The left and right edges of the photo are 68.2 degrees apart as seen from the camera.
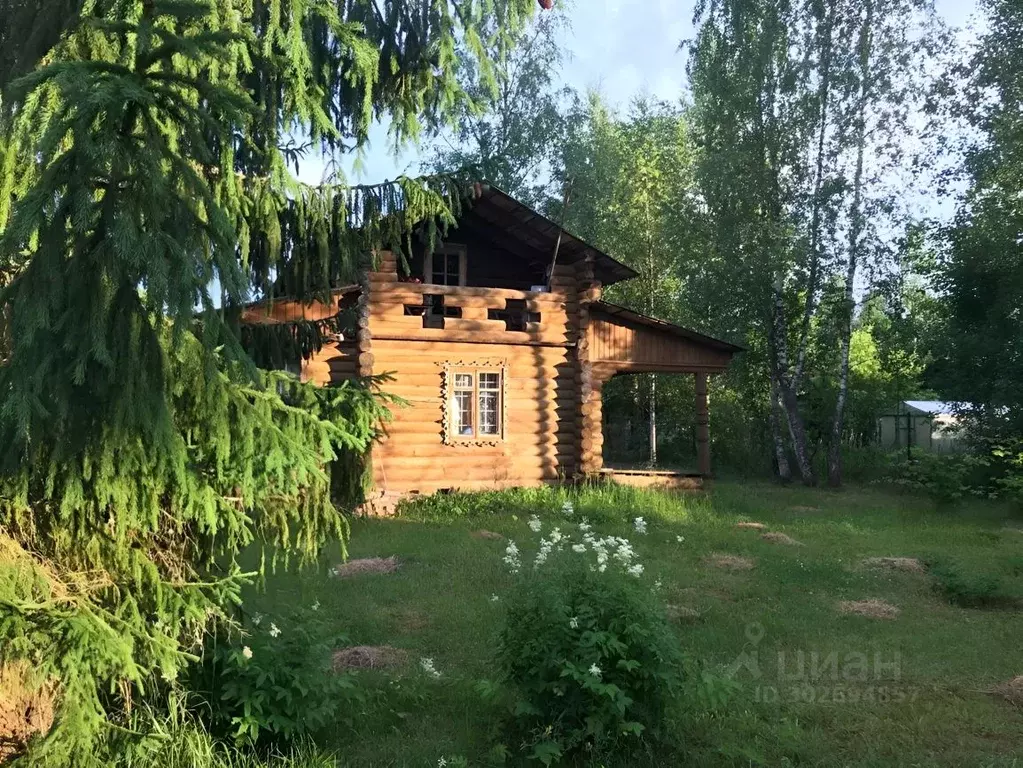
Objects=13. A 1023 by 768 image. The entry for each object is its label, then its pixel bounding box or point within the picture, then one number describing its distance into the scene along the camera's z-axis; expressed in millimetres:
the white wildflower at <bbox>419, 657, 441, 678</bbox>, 4984
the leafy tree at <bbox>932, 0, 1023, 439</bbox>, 17406
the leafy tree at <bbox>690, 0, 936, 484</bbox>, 19938
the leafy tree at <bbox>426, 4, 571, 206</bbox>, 27500
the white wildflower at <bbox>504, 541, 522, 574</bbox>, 4855
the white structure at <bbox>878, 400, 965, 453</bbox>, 26058
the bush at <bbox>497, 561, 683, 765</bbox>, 4074
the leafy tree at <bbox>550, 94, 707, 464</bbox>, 28281
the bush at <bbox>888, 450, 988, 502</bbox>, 15602
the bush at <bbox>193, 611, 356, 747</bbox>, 3998
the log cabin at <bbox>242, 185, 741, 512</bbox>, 14484
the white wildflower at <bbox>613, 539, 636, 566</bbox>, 4645
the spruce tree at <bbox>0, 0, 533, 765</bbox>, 2986
